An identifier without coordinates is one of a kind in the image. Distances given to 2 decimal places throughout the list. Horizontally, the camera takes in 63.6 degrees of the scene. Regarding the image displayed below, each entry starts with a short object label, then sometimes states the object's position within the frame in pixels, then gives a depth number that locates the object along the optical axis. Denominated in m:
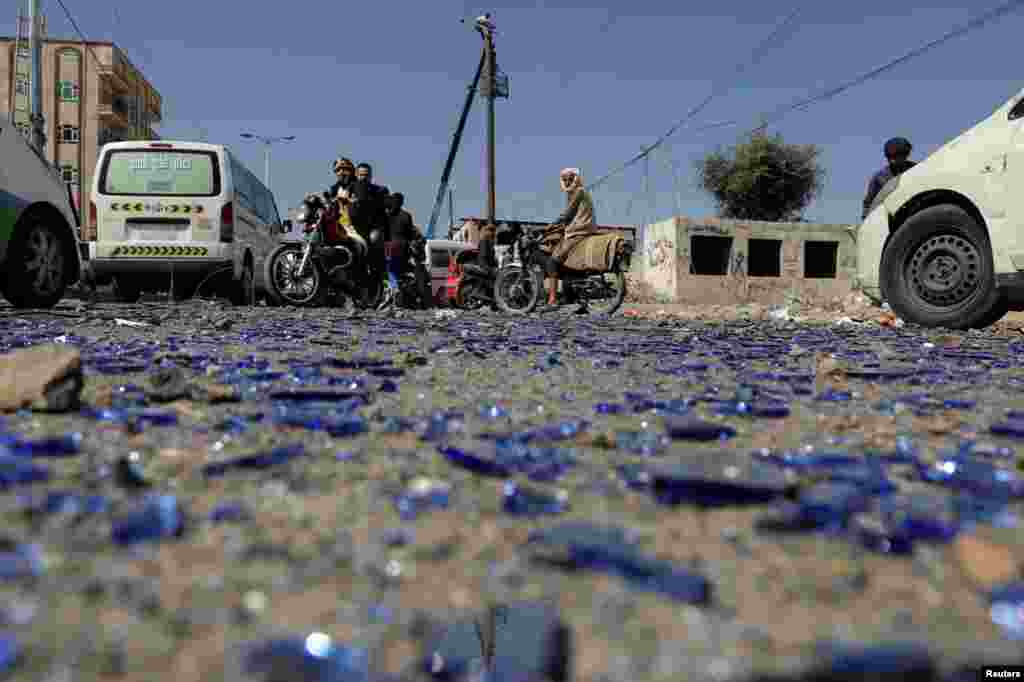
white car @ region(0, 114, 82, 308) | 6.29
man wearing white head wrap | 10.16
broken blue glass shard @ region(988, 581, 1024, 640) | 0.84
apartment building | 47.44
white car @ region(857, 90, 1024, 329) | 5.64
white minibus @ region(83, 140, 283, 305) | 10.20
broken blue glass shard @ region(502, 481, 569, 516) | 1.23
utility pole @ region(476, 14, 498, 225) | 27.78
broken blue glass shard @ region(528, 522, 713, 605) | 0.91
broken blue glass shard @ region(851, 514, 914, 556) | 1.07
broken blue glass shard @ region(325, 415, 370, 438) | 1.76
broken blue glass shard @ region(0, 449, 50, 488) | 1.26
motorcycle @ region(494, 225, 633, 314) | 10.52
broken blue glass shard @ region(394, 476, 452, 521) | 1.20
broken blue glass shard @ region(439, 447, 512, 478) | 1.44
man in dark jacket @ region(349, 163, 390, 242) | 10.36
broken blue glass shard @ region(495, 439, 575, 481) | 1.44
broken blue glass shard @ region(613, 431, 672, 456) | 1.69
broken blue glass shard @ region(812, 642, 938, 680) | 0.73
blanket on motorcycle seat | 10.08
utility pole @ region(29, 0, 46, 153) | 17.27
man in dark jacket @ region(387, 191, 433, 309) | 10.70
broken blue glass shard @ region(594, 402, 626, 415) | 2.22
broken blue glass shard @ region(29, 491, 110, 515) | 1.13
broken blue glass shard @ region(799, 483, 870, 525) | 1.17
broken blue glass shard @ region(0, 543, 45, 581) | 0.91
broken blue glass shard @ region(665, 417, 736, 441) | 1.86
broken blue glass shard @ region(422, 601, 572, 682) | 0.78
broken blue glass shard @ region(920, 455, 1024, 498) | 1.36
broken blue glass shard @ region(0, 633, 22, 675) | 0.73
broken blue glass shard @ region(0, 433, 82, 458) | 1.46
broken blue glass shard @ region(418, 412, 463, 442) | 1.78
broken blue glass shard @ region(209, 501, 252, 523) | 1.14
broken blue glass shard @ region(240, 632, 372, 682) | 0.74
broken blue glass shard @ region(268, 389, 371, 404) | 2.26
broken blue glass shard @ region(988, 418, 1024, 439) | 1.93
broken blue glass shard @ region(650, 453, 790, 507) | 1.28
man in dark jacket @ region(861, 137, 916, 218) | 8.12
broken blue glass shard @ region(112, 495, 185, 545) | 1.04
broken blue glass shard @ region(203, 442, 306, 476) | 1.41
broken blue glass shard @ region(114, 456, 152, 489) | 1.29
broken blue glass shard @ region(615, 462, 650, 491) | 1.38
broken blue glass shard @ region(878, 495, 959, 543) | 1.11
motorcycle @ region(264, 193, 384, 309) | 10.44
